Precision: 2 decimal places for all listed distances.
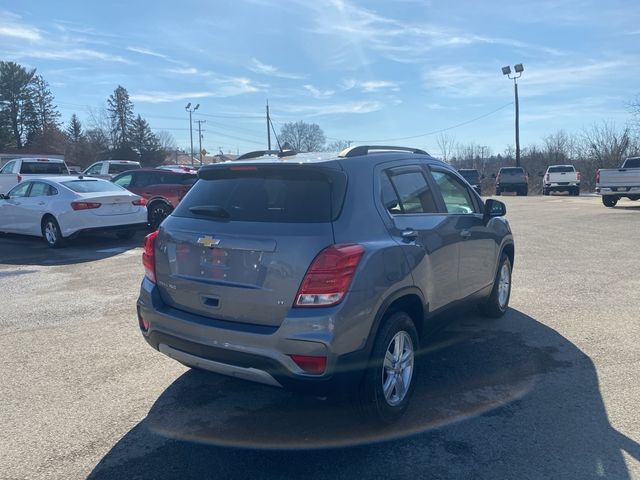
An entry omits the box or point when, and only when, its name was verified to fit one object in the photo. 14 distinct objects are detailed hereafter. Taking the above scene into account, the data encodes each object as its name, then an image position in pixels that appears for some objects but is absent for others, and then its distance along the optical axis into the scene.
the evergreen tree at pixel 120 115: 84.75
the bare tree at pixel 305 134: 75.28
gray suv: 3.19
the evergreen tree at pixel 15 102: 71.38
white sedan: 11.23
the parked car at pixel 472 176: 32.72
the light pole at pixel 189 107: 68.79
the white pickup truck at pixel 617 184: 19.97
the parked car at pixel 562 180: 32.28
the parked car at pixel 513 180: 33.81
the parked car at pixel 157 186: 14.19
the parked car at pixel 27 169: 18.81
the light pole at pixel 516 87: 40.91
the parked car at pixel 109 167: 22.85
